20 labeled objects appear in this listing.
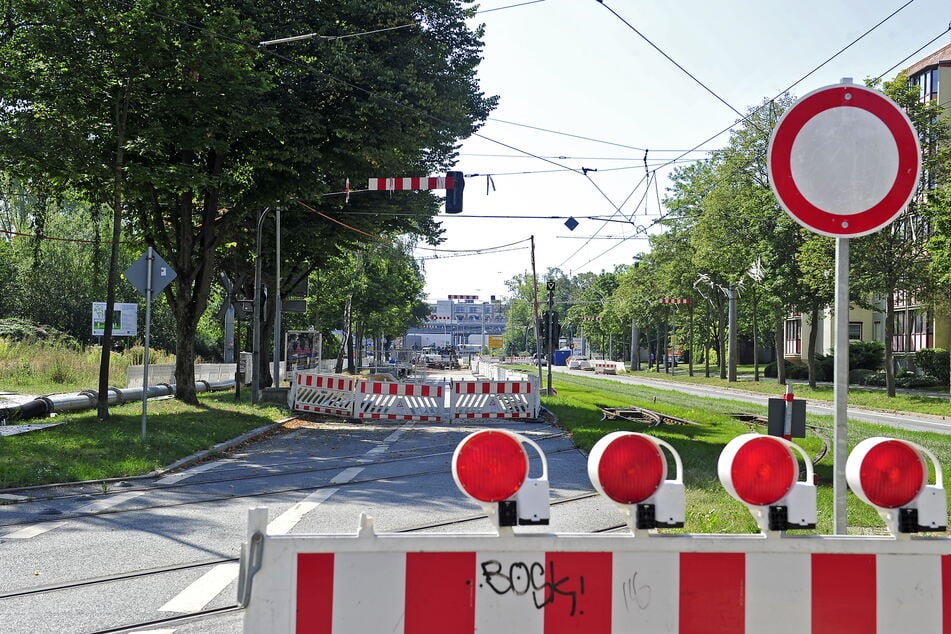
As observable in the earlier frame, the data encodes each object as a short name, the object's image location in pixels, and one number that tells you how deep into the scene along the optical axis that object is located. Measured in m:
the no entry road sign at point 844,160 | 3.23
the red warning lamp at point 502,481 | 2.66
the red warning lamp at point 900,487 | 2.75
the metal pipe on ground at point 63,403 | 15.91
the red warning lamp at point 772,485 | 2.75
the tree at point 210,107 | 15.42
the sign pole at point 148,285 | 13.05
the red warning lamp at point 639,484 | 2.72
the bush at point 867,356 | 46.94
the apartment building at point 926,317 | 46.94
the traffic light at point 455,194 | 20.31
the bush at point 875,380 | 39.83
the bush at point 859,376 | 41.44
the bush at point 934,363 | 38.34
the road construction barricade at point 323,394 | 22.20
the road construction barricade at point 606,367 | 76.00
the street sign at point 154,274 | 13.12
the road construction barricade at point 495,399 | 21.88
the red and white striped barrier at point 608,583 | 2.65
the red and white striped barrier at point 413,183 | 20.42
